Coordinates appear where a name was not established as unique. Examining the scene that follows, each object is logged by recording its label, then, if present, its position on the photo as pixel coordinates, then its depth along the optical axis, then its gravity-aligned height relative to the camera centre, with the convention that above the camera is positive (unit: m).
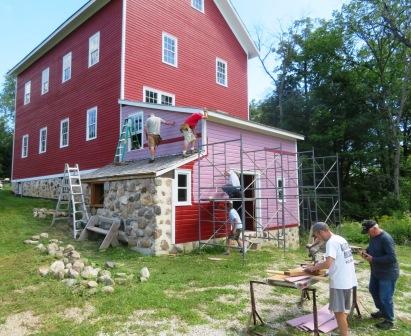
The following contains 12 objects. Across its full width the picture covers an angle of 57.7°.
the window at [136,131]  14.64 +2.62
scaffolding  12.72 +0.18
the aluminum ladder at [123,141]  14.91 +2.25
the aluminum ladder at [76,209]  13.11 -0.46
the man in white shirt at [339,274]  4.90 -1.03
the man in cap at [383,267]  5.73 -1.10
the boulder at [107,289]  7.00 -1.73
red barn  15.28 +5.67
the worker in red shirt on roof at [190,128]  12.21 +2.26
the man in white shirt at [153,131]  12.77 +2.26
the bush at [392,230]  18.62 -1.82
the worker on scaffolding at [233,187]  12.23 +0.31
